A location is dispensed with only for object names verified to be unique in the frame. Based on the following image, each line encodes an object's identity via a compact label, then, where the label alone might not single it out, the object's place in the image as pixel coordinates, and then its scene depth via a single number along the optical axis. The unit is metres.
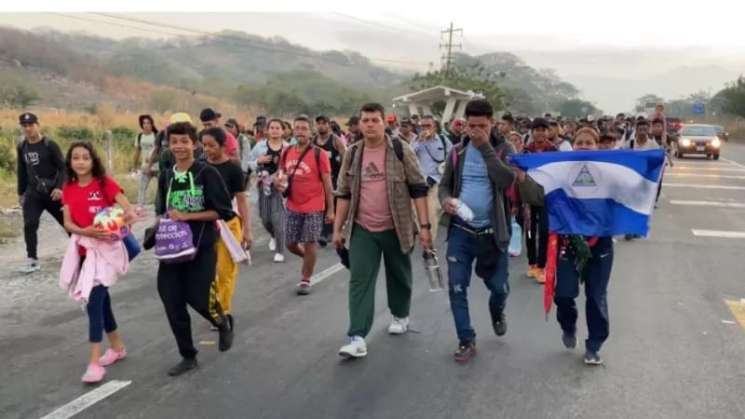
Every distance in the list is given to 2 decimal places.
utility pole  64.65
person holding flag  5.11
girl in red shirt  4.93
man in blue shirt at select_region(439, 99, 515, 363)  5.10
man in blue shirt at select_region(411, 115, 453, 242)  10.27
